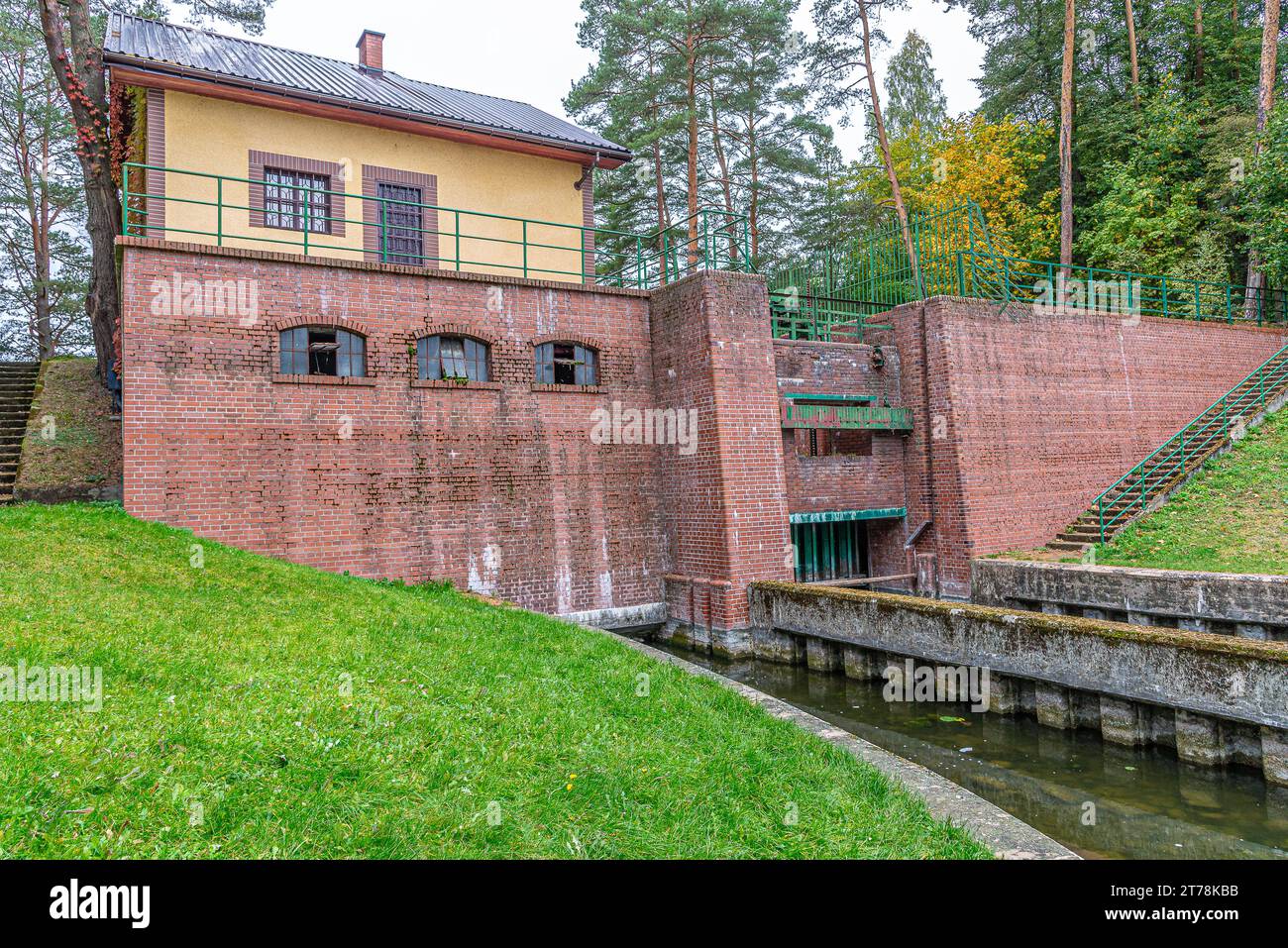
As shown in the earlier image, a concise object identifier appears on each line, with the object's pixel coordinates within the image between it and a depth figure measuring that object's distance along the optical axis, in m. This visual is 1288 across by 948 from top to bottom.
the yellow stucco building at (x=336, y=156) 12.72
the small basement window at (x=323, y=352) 10.55
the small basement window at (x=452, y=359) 11.36
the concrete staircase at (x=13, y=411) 10.35
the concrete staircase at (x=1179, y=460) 13.91
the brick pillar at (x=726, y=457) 11.66
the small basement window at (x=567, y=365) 12.26
